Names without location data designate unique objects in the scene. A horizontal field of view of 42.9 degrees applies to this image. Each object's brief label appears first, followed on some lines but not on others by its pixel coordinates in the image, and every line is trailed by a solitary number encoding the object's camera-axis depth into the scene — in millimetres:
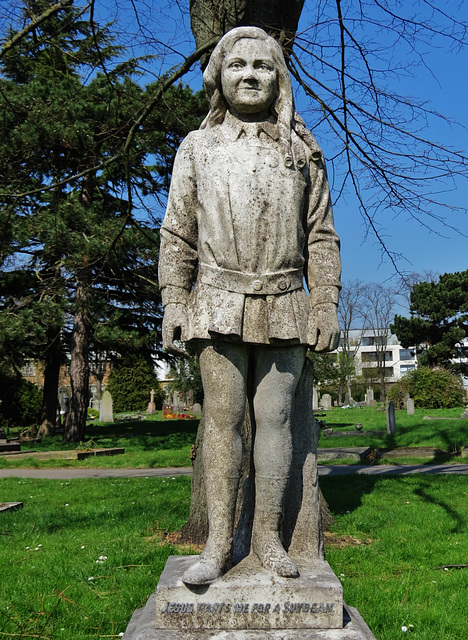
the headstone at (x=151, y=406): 38566
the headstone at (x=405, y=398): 33178
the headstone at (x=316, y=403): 35906
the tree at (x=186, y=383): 33562
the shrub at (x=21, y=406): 26250
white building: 65188
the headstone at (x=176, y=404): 34625
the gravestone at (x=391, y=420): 17484
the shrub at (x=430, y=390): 33188
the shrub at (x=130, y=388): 40219
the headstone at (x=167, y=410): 33197
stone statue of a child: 3094
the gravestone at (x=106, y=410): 29891
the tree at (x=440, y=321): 43969
